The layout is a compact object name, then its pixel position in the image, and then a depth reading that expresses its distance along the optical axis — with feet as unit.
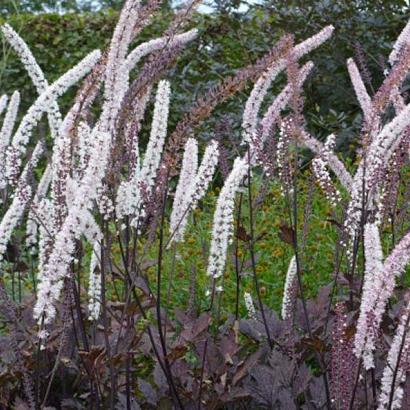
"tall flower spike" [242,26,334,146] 15.49
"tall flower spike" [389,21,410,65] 17.65
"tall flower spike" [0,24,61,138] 15.94
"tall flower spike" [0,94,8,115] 18.30
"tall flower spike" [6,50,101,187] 15.07
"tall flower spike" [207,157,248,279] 13.02
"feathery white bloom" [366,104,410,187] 13.77
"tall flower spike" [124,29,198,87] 13.70
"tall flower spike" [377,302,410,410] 10.54
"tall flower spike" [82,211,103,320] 15.79
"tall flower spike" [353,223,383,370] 10.44
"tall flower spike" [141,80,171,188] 14.28
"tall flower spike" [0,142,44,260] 15.01
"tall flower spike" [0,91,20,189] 17.61
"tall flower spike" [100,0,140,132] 13.40
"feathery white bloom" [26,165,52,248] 16.76
